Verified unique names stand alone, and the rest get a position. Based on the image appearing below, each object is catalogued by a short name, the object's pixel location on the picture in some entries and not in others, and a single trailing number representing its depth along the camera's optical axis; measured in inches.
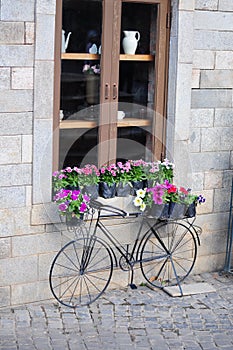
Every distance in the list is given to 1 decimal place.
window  263.0
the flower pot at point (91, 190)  261.4
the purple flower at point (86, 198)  254.4
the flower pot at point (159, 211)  266.1
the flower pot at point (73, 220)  254.7
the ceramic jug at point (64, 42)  259.3
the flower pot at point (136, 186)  270.4
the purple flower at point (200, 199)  272.8
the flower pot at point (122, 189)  267.4
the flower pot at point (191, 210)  270.1
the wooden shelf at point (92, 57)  262.2
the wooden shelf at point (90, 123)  265.6
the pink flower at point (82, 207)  250.7
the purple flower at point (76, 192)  253.9
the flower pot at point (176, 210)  267.0
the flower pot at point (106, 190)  263.9
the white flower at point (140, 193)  266.1
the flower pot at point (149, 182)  273.9
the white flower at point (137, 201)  265.7
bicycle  264.4
